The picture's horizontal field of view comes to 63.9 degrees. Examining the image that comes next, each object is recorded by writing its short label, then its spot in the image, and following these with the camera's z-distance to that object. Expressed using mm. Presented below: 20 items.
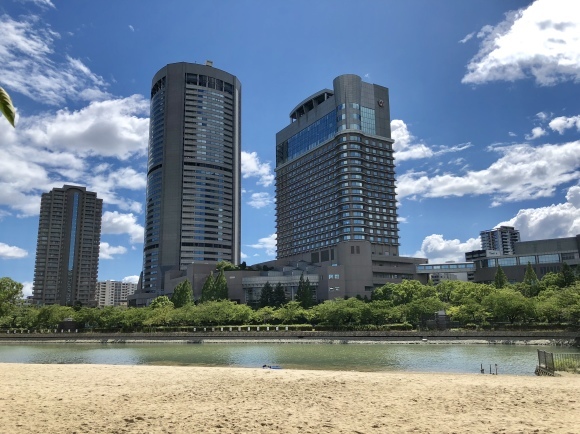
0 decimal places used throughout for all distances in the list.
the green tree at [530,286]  119938
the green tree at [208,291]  138000
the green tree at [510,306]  90250
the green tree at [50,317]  114625
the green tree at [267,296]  147125
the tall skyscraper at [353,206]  194500
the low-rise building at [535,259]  178875
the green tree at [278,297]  146138
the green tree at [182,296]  133375
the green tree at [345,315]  100125
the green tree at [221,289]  140625
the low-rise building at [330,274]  162375
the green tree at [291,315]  112750
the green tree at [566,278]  126525
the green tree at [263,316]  114688
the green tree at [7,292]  115875
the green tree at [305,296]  130000
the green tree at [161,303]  131375
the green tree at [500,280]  135425
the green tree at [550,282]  121362
